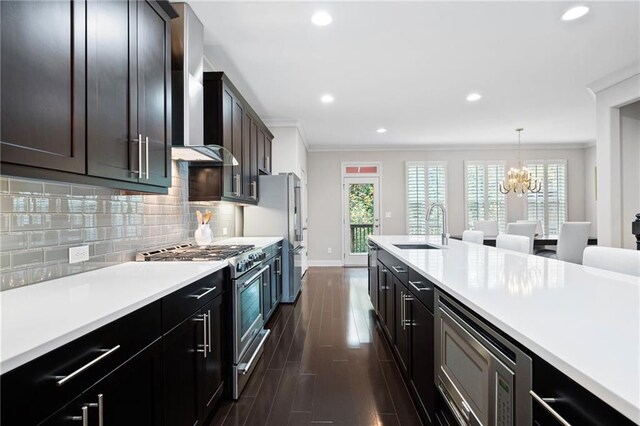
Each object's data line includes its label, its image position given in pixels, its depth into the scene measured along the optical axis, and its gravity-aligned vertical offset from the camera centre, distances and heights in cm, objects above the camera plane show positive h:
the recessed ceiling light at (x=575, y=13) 258 +161
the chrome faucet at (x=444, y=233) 308 -19
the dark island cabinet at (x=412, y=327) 162 -70
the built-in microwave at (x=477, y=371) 87 -51
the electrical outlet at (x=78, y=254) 162 -19
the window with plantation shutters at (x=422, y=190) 760 +56
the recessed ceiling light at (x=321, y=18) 260 +160
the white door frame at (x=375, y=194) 757 +48
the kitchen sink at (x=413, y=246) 343 -34
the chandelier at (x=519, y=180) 618 +63
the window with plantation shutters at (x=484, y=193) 763 +49
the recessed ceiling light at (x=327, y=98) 446 +162
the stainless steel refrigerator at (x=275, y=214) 436 +2
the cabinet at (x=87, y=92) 101 +49
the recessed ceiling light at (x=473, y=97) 446 +163
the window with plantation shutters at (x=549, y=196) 761 +40
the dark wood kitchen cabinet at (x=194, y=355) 142 -69
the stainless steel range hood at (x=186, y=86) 230 +95
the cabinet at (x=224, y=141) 296 +73
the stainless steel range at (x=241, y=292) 214 -56
